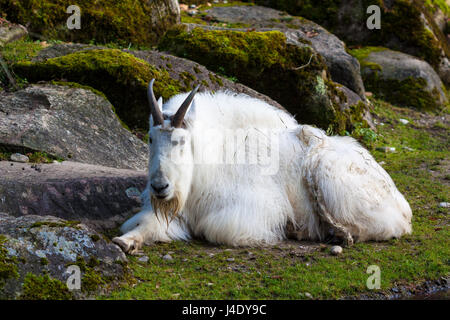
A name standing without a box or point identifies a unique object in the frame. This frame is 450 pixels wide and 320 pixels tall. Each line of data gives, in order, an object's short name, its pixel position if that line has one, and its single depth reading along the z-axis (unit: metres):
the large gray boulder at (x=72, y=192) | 11.27
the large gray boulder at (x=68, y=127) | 13.71
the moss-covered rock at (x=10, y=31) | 18.87
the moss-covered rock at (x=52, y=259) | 8.20
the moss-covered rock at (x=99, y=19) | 20.27
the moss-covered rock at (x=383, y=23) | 29.53
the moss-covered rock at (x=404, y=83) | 26.42
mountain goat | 11.52
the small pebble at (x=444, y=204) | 14.80
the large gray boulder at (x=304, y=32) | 23.67
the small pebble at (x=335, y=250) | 11.34
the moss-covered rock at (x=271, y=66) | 19.56
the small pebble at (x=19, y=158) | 13.09
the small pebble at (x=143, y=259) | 10.36
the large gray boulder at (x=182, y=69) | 17.48
